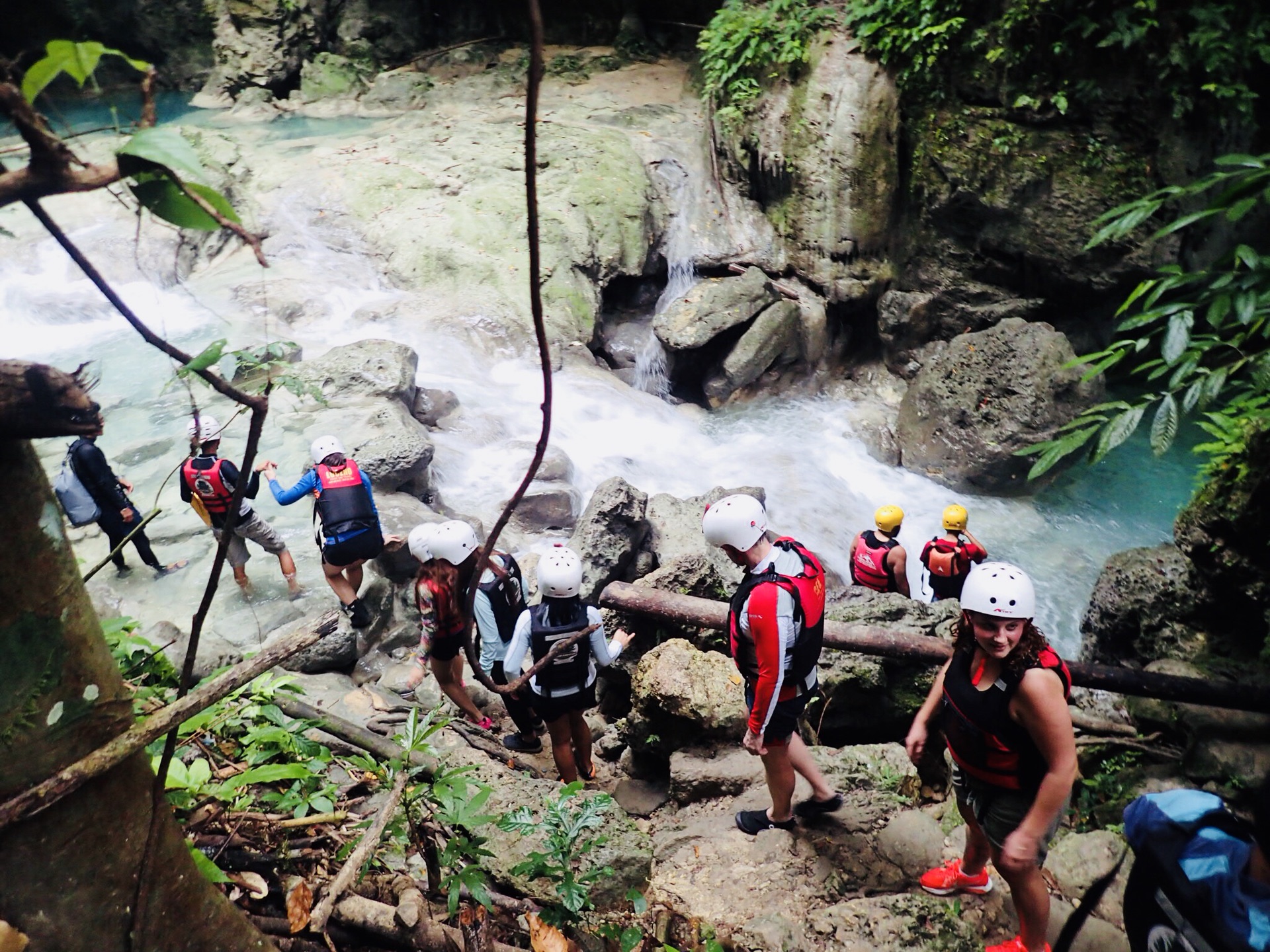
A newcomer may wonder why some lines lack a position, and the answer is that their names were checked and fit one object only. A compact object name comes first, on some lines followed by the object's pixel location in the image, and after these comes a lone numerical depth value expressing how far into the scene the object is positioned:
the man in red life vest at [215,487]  5.77
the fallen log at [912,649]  3.98
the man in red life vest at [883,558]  6.45
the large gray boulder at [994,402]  9.45
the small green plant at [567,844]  2.53
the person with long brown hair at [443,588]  4.56
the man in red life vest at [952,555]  6.21
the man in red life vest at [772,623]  3.35
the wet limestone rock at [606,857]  2.79
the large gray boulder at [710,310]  11.16
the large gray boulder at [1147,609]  4.90
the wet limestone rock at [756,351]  11.27
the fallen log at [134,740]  1.44
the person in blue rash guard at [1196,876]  1.75
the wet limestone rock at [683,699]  4.52
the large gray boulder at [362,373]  8.77
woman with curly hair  2.67
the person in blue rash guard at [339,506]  5.82
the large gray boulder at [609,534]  6.65
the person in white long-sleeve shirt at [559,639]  4.15
